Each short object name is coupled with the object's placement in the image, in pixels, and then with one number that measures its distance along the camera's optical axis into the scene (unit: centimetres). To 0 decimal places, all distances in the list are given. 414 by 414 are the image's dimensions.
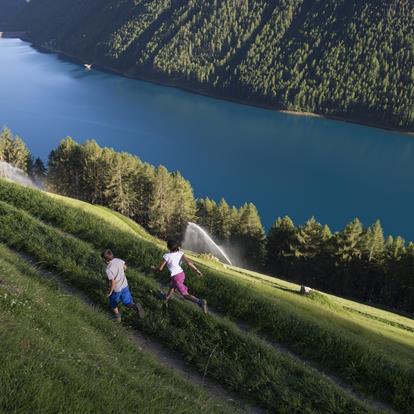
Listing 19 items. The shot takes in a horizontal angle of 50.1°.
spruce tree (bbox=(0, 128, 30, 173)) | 9650
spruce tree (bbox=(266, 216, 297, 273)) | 7831
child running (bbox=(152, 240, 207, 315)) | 1427
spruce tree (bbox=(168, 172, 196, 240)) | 8512
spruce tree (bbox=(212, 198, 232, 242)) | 8475
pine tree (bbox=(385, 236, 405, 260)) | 6991
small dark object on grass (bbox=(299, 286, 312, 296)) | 2733
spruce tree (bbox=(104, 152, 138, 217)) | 8606
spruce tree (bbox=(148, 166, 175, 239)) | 8381
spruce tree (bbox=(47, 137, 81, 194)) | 9152
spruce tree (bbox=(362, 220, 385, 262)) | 7088
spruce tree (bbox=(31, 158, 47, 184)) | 10181
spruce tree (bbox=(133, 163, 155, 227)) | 8631
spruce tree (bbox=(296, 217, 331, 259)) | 7494
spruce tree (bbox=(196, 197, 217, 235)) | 8594
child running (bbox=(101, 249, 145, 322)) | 1315
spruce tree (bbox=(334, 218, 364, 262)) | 7144
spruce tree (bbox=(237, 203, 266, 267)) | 8250
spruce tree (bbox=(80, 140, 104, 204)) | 8912
